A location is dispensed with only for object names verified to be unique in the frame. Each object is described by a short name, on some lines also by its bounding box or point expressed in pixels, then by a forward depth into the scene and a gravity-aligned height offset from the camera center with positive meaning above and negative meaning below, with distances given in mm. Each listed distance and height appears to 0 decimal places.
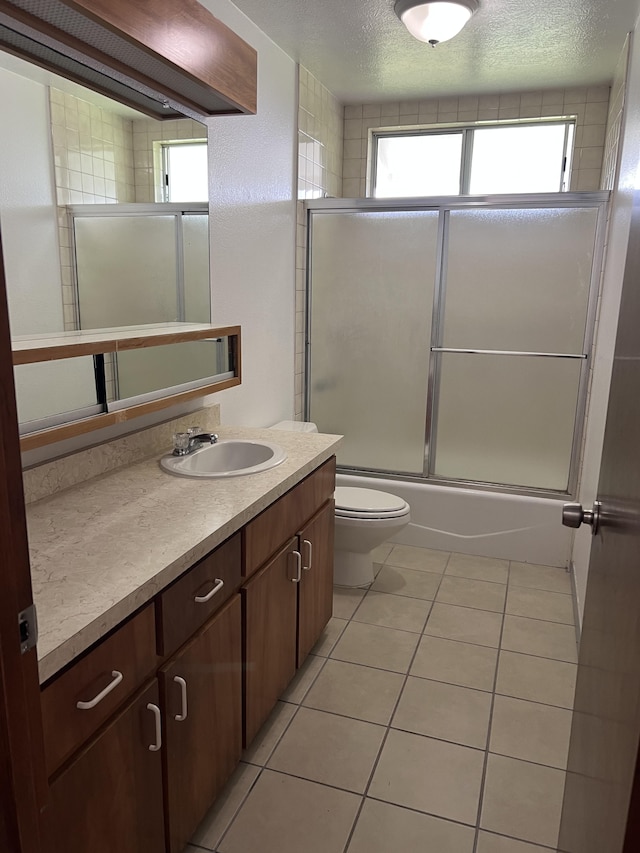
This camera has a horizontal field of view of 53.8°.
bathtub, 3355 -1240
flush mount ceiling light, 2412 +1036
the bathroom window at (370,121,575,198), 3736 +785
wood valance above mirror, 1435 +580
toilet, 2830 -1050
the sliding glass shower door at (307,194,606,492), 3230 -236
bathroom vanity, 1096 -751
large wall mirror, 1547 +151
